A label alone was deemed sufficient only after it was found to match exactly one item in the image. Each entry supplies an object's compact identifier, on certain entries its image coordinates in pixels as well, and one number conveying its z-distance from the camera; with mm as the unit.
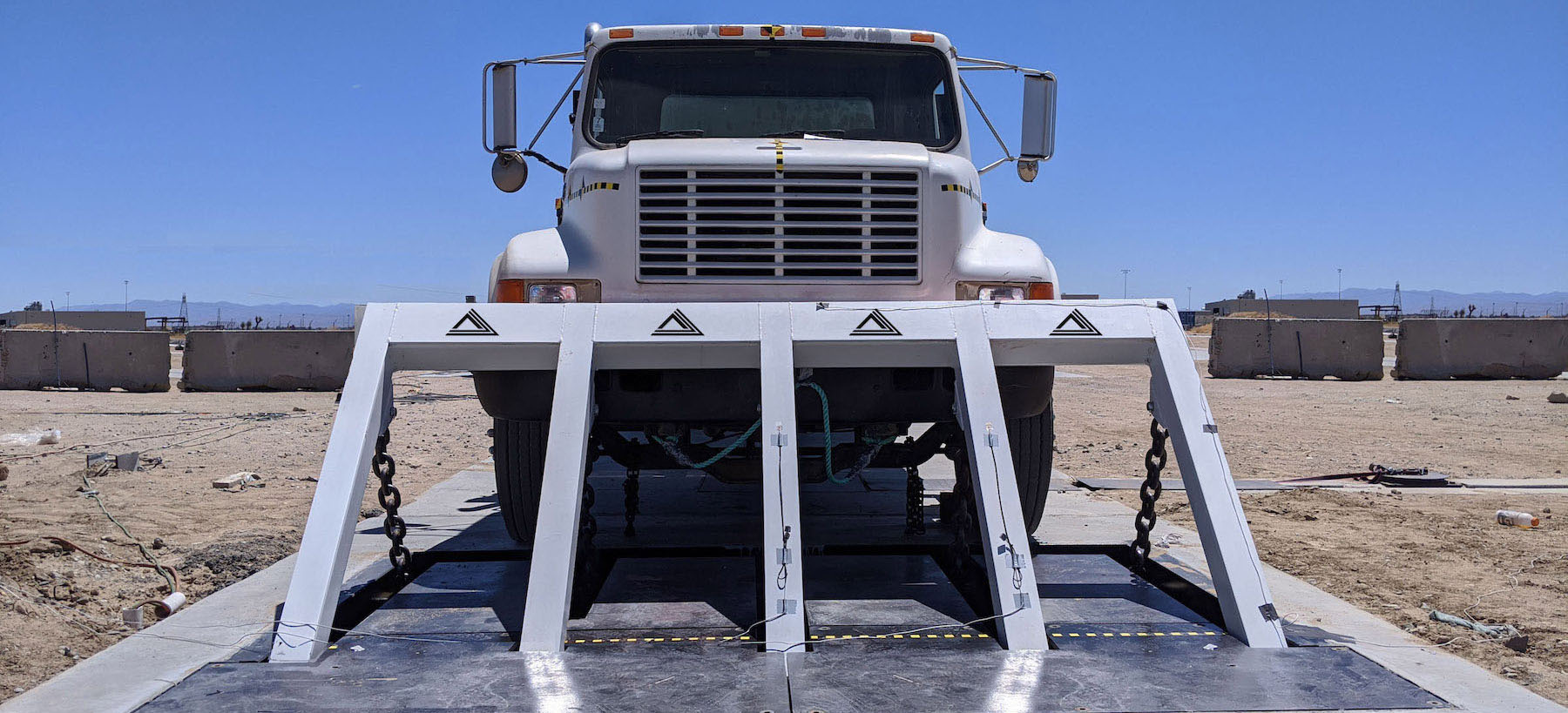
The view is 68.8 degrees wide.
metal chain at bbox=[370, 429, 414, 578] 4773
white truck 5297
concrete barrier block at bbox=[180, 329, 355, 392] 20750
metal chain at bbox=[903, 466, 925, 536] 6785
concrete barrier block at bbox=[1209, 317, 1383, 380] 23703
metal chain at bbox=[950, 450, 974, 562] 5277
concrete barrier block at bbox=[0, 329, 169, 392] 21016
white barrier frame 4031
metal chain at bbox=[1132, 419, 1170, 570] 5047
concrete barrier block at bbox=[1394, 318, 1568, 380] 23812
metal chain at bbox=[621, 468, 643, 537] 6750
